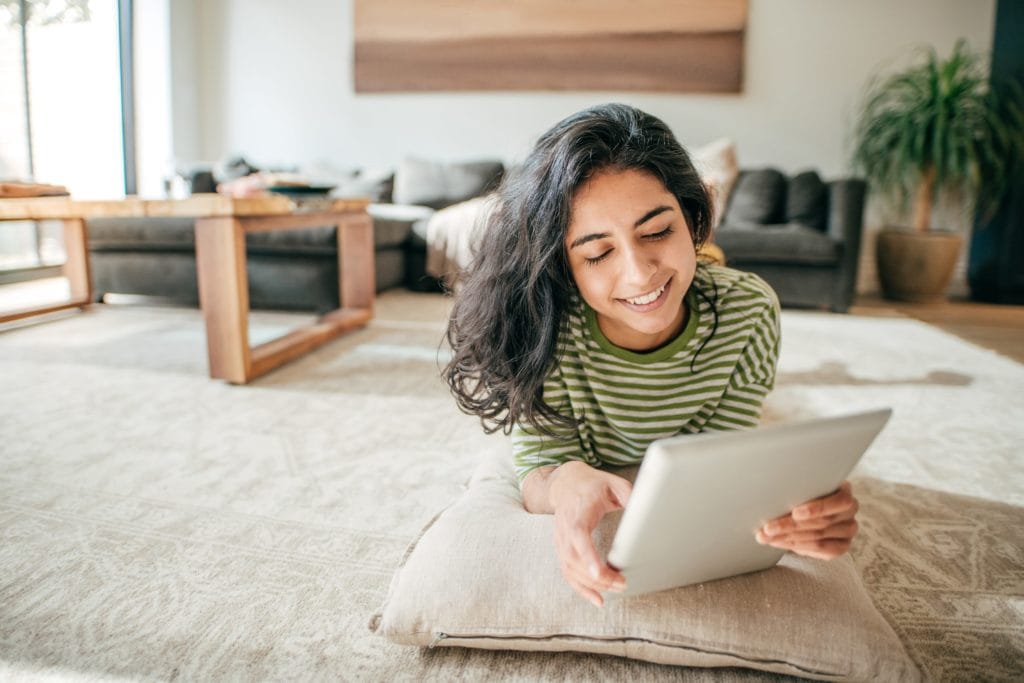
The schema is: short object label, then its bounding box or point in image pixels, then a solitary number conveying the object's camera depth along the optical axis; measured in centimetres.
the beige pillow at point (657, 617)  71
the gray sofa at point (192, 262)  285
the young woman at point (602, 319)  84
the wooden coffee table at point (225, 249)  174
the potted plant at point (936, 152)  350
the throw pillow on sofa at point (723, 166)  365
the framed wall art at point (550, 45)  405
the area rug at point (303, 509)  79
